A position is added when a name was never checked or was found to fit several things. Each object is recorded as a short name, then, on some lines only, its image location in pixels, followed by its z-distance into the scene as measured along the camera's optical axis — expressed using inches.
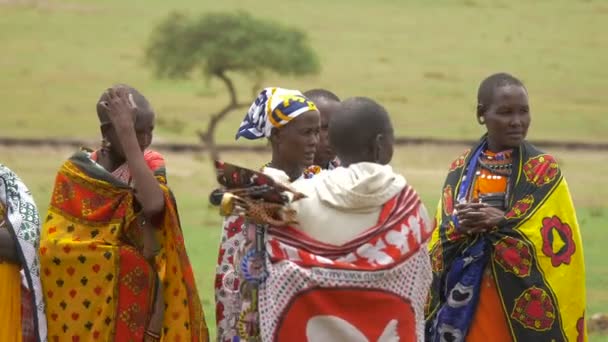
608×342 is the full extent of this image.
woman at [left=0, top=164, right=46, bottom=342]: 462.4
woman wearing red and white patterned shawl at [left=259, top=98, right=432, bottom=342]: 404.3
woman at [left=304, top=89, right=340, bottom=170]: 526.1
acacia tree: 2691.1
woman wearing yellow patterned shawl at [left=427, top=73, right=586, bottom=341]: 509.1
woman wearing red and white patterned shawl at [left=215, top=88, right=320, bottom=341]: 454.3
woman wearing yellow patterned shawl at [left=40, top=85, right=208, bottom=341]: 463.6
